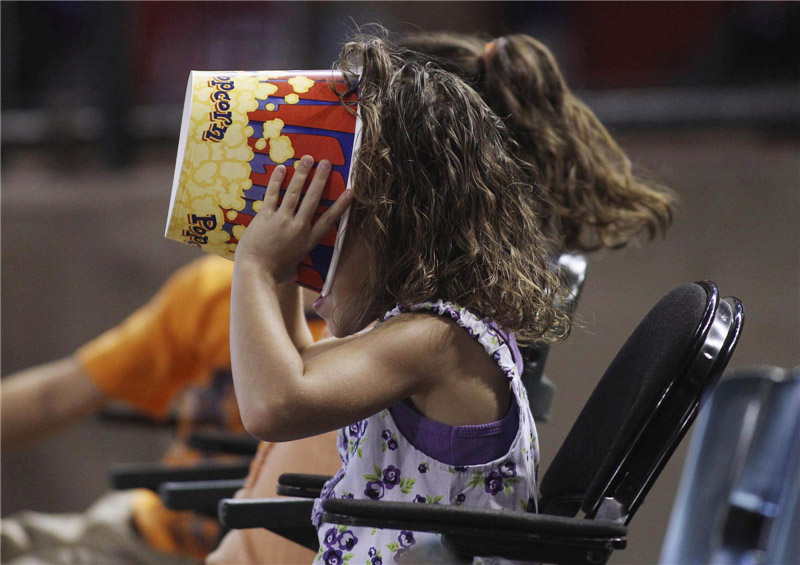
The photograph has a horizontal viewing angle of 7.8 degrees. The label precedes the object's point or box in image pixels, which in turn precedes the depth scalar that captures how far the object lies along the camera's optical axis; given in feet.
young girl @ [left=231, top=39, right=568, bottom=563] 16.92
